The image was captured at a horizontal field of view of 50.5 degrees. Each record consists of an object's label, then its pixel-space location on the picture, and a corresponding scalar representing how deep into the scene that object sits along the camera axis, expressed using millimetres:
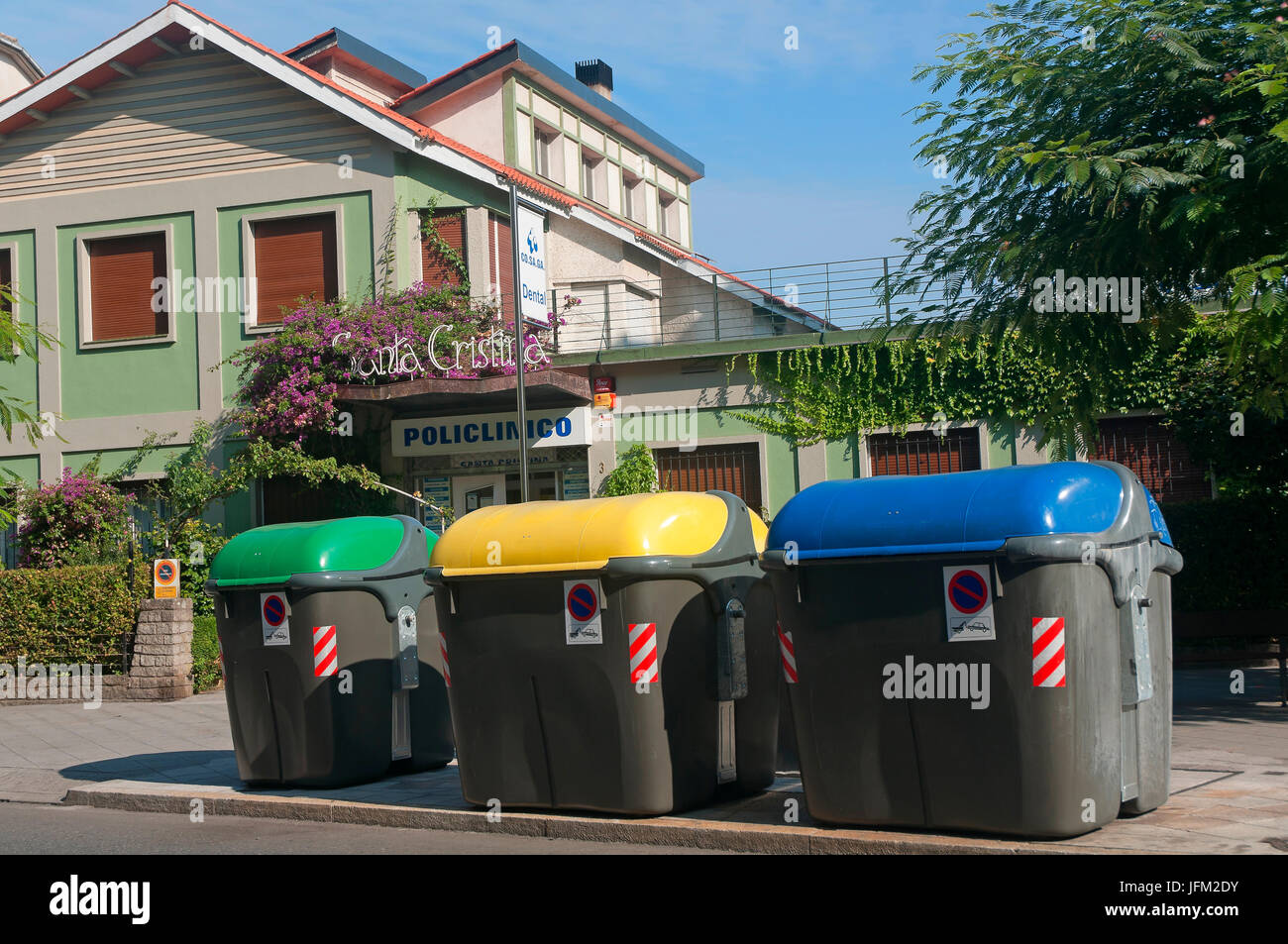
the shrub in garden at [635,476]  19234
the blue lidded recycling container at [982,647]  6434
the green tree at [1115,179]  10250
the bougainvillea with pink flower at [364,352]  19156
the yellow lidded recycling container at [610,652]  7633
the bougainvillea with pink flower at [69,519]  20609
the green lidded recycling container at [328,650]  9312
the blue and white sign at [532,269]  19047
